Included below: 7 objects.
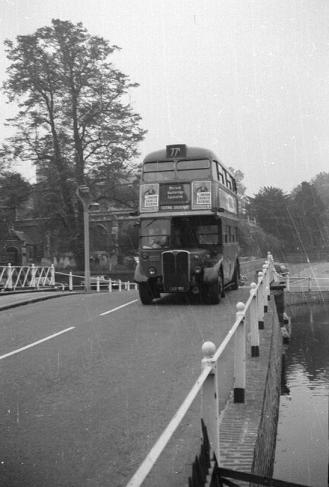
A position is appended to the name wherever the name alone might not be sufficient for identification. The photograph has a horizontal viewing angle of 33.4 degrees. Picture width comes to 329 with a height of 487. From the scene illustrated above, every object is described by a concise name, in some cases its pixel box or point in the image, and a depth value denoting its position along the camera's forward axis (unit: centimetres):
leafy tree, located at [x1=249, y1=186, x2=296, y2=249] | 9344
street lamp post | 2647
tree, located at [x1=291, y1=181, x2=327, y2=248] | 9769
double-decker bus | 1509
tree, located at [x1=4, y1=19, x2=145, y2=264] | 3994
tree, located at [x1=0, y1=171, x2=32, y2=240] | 4044
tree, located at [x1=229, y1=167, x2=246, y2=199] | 11034
